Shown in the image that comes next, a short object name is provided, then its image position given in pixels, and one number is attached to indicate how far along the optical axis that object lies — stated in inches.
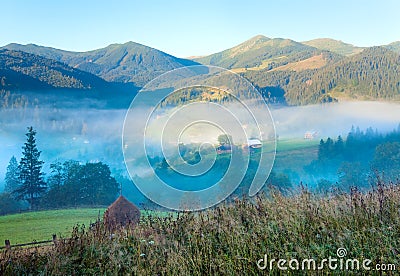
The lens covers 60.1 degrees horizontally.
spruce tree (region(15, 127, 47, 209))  2495.1
